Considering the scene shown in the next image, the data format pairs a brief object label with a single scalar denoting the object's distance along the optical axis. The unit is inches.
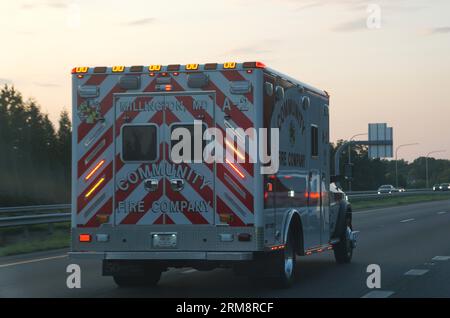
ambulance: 465.4
